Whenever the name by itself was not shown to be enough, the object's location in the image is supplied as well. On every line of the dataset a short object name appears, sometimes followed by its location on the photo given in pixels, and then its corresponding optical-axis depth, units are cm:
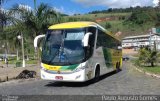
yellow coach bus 691
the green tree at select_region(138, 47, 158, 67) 1319
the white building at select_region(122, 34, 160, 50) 5273
